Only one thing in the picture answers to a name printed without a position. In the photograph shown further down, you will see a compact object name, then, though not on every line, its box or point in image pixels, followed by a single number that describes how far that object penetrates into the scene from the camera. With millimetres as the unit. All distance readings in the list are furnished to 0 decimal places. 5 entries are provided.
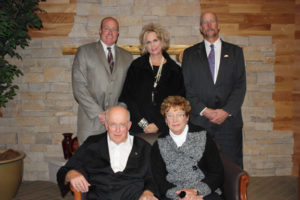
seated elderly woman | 1950
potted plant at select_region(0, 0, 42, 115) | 3039
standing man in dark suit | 2693
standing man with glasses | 2756
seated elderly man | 1947
